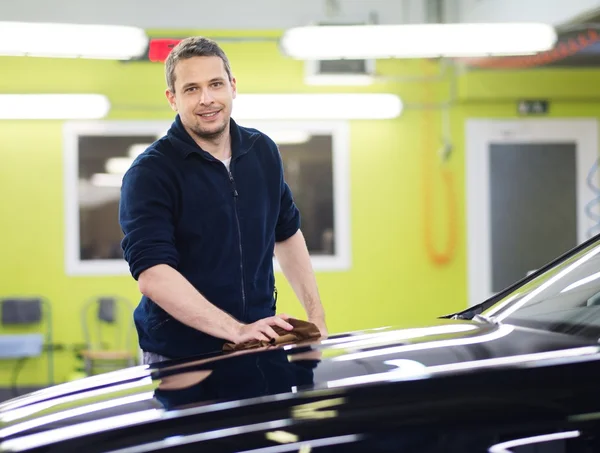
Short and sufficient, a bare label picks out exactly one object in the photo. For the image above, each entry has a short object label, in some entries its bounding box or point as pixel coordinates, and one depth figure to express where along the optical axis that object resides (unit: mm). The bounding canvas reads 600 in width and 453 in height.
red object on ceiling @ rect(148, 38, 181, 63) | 5805
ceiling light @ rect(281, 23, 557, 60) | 5629
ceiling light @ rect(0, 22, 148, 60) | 5312
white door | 8820
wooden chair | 8156
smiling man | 2209
